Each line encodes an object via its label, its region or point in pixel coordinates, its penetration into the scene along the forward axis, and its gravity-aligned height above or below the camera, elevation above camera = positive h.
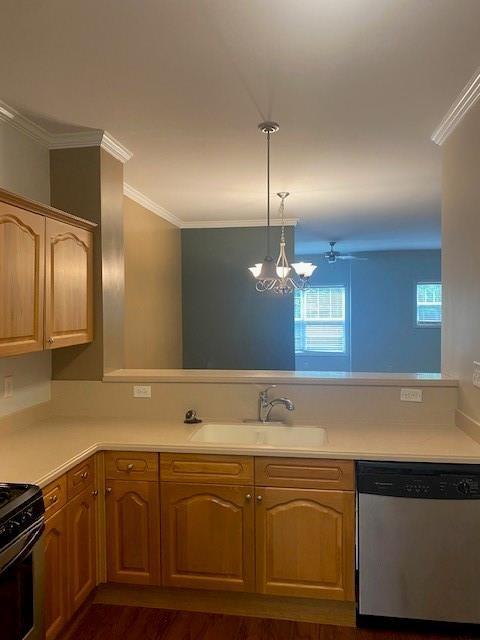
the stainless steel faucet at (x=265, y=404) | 2.85 -0.51
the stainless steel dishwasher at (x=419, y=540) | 2.14 -1.01
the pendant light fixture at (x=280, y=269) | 2.83 +0.38
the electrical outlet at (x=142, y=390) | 3.03 -0.45
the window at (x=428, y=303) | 8.95 +0.27
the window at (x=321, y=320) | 9.55 -0.04
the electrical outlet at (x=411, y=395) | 2.79 -0.45
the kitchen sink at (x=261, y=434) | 2.74 -0.67
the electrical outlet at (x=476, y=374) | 2.42 -0.29
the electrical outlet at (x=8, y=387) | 2.57 -0.36
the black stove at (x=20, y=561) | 1.60 -0.84
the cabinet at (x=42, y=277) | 2.14 +0.22
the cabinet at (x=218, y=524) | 2.26 -1.00
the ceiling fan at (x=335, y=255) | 7.78 +1.13
